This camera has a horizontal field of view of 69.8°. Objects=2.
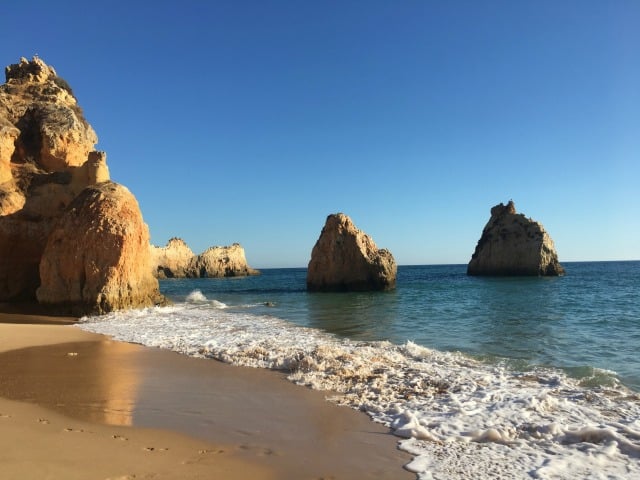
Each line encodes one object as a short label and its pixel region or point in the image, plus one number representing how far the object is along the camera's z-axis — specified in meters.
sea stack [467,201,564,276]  64.44
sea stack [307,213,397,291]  42.81
